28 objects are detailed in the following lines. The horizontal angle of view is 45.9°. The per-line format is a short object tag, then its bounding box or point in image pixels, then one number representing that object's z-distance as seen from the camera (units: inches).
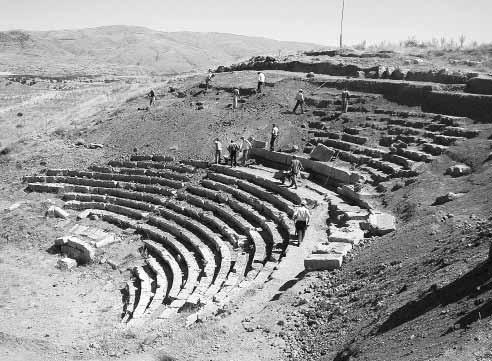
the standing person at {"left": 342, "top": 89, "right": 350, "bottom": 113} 1087.2
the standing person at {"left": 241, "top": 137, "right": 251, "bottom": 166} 1020.5
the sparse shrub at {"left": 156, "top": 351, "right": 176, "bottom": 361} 426.8
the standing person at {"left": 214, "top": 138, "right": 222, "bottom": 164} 1030.3
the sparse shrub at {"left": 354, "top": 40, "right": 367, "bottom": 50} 1538.0
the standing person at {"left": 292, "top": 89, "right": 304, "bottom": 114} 1117.1
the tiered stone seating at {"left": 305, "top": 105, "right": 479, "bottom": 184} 828.0
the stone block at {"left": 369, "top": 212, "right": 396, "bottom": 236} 627.2
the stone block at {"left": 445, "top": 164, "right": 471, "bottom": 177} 732.7
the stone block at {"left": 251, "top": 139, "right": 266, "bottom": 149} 1057.5
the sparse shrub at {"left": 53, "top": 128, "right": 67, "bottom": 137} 1350.9
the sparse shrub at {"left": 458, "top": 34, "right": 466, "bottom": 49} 1419.0
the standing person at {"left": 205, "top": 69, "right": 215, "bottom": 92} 1387.3
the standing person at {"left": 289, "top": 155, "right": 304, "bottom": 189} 848.7
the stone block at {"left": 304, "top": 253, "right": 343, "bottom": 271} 554.3
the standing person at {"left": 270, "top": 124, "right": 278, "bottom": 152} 1010.1
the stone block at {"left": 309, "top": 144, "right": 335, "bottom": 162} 933.2
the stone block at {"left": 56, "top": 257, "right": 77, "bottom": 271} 797.9
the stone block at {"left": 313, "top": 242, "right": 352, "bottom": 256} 581.3
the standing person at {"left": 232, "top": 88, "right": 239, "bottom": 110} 1235.9
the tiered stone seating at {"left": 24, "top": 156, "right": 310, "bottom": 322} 647.6
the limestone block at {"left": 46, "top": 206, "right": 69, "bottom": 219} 973.5
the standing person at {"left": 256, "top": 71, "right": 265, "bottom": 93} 1268.5
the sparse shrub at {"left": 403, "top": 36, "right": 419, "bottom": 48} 1530.4
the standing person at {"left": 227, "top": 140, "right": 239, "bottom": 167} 1006.4
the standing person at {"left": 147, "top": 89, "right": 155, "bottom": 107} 1362.0
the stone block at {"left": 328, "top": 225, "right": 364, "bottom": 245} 614.9
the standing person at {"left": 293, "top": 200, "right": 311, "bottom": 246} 658.2
